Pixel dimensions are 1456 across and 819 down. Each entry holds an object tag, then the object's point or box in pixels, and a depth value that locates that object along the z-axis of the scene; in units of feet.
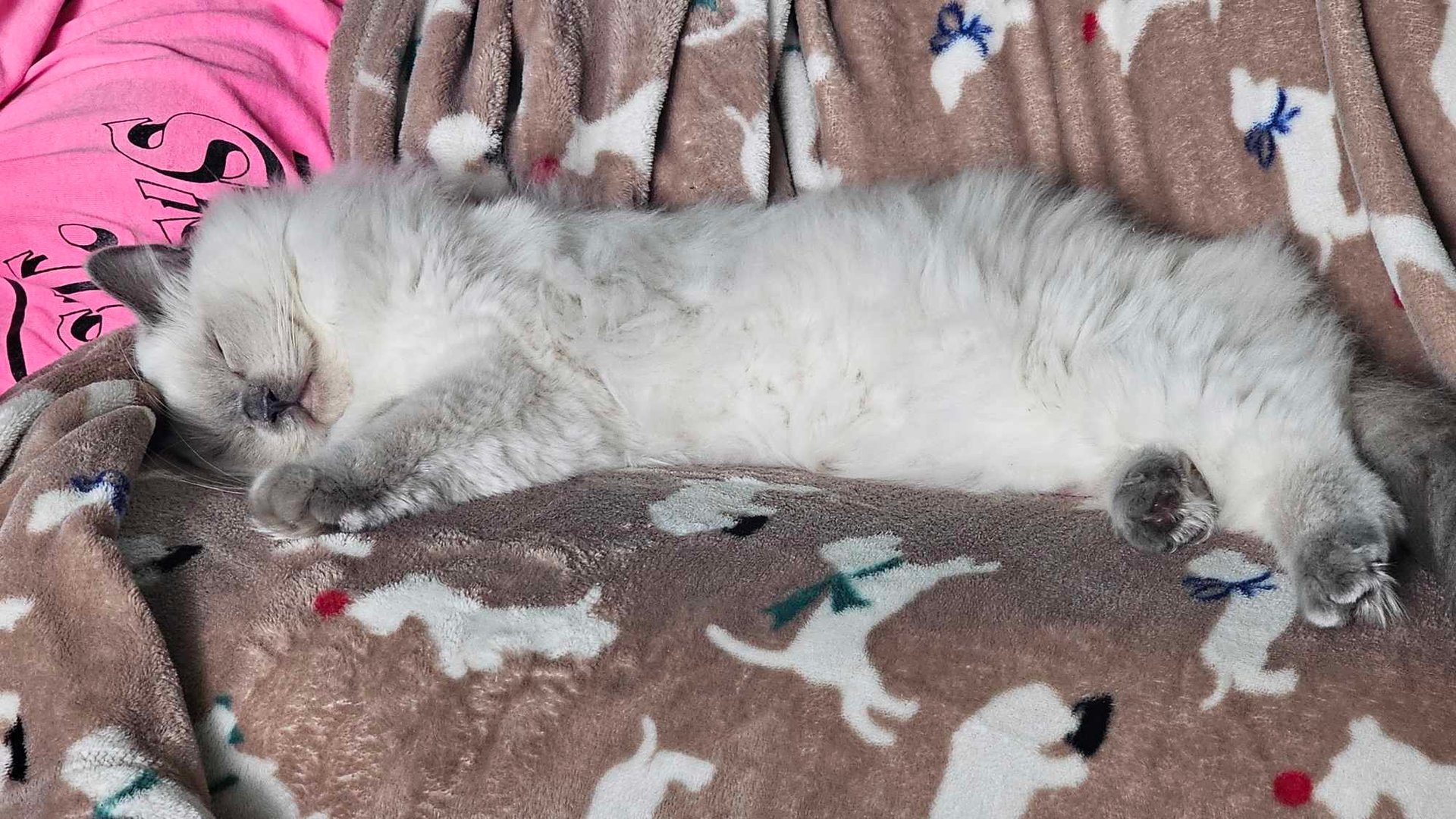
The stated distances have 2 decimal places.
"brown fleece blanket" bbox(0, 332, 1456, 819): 3.00
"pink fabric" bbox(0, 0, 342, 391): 3.98
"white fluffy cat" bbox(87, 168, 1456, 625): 3.36
